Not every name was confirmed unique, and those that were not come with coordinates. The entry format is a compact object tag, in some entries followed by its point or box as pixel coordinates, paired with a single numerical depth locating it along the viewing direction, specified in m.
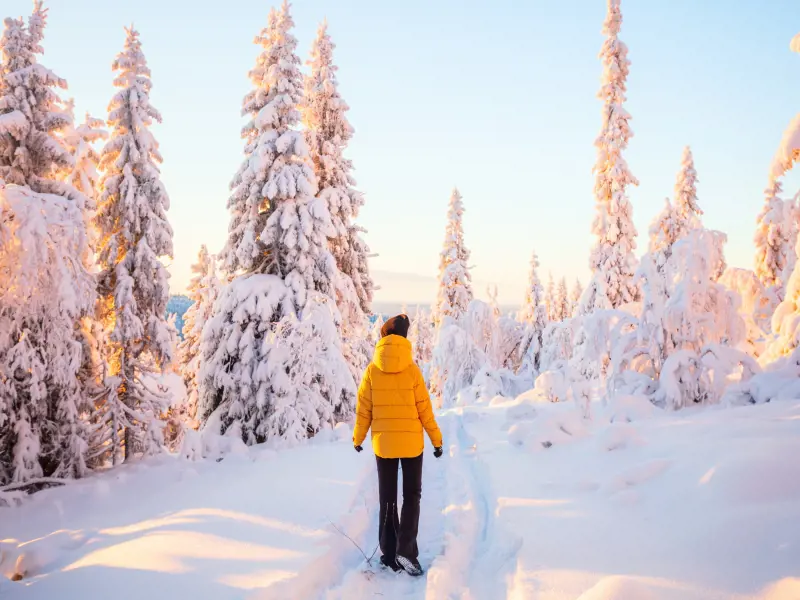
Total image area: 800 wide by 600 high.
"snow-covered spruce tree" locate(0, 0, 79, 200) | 10.34
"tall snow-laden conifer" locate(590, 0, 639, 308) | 19.73
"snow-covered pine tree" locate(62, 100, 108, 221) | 12.68
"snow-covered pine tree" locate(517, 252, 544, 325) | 34.81
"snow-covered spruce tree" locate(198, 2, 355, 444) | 11.86
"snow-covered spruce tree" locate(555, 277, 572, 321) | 55.53
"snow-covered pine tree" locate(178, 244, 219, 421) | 15.76
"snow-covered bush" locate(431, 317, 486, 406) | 23.89
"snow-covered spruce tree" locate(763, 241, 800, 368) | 7.89
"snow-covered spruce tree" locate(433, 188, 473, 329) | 27.23
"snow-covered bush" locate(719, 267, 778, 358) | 10.91
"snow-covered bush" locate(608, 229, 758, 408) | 8.69
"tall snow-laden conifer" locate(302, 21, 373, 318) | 15.92
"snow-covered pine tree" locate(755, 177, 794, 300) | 21.28
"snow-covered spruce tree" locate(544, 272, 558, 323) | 54.91
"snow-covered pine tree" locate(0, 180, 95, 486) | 7.82
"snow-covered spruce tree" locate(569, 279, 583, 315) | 54.84
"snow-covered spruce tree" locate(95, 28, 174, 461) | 11.41
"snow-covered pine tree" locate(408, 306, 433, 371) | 62.81
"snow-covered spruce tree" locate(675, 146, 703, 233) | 24.88
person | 4.64
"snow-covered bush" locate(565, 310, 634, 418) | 10.57
